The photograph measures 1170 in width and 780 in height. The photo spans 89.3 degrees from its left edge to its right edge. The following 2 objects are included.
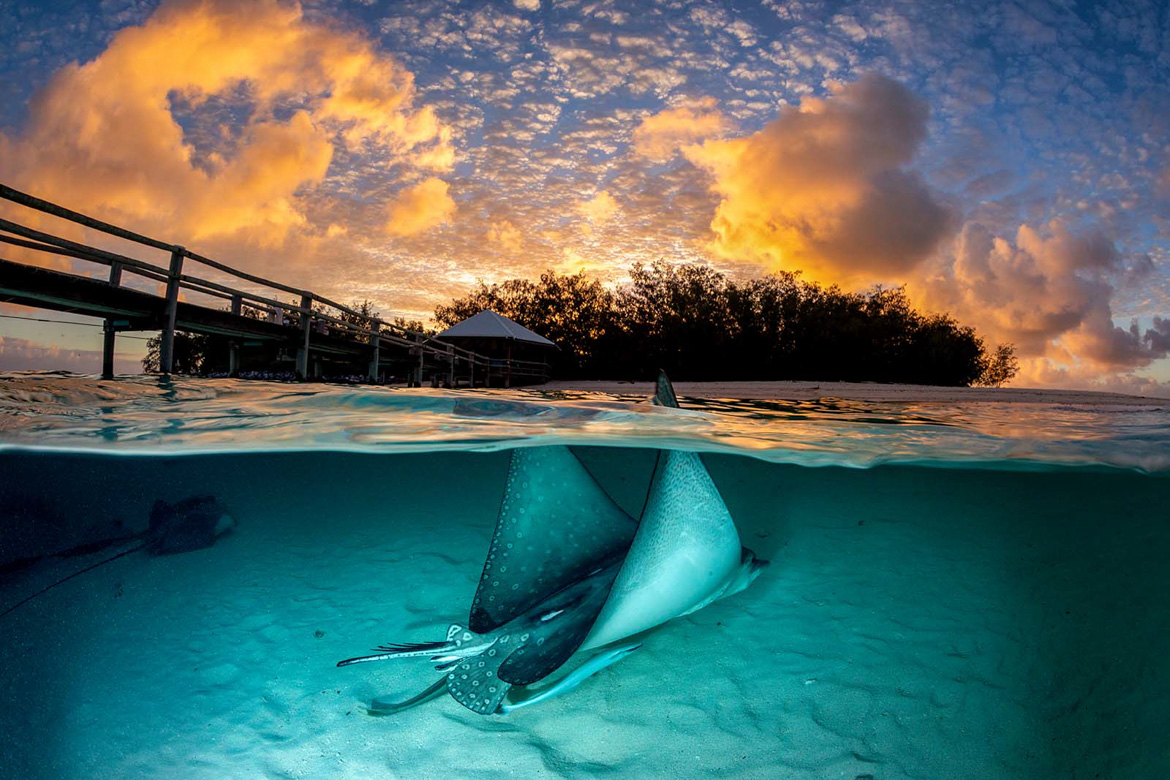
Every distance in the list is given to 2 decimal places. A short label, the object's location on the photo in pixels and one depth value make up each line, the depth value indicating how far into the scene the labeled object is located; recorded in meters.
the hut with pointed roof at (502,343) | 27.16
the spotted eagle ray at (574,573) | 3.27
